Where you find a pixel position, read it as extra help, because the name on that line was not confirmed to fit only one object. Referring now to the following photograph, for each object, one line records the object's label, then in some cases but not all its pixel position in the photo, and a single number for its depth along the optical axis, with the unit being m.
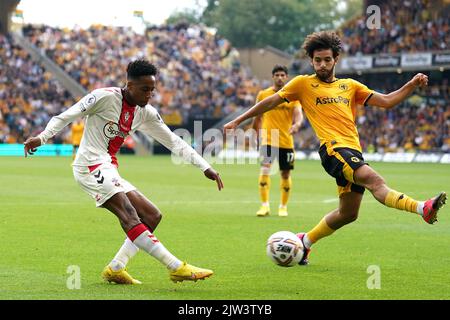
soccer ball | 17.81
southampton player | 15.75
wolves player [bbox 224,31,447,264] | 17.69
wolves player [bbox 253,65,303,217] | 31.25
